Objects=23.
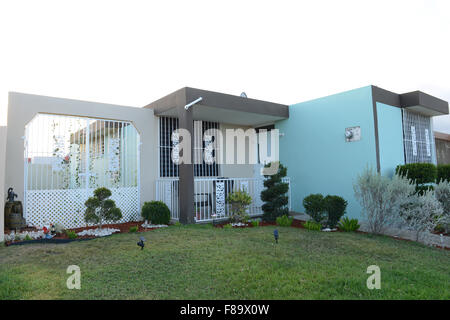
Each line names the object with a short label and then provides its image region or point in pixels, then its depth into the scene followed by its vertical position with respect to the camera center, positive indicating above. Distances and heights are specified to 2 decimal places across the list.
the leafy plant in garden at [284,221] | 7.51 -1.22
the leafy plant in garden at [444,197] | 6.68 -0.62
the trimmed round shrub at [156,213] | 7.67 -0.90
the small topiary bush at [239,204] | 7.68 -0.73
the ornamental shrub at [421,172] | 7.71 +0.02
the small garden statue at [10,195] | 6.60 -0.24
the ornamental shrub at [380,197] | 6.17 -0.53
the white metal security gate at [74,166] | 7.15 +0.49
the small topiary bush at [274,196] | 8.16 -0.57
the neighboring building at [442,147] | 14.73 +1.40
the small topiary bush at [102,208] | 6.56 -0.62
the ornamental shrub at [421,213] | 5.81 -0.86
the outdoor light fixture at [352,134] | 8.27 +1.27
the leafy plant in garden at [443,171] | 9.32 +0.04
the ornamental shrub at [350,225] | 6.94 -1.28
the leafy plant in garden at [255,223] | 7.45 -1.25
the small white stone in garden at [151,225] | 7.55 -1.24
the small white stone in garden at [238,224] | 7.64 -1.30
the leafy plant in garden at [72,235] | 6.11 -1.16
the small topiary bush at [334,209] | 7.07 -0.87
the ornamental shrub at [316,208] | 7.20 -0.85
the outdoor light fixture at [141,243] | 4.67 -1.06
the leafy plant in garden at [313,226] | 6.94 -1.28
